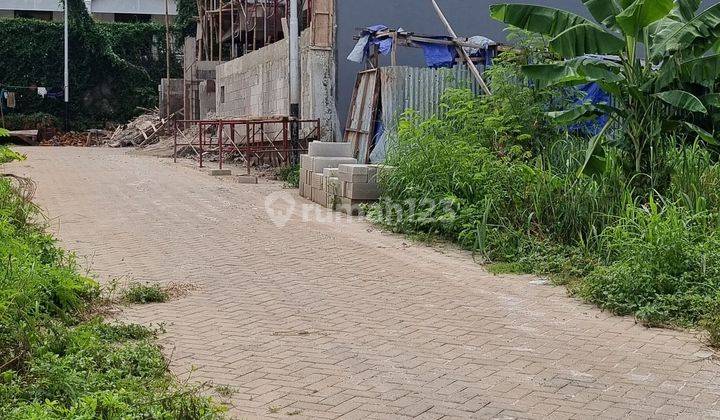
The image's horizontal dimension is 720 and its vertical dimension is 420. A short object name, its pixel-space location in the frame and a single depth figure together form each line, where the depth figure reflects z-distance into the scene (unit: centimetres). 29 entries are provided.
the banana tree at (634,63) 1027
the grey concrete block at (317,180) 1488
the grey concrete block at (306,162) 1568
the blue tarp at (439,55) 1723
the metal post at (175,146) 2438
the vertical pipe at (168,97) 3334
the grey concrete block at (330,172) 1443
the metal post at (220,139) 2050
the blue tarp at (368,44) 1694
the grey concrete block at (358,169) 1317
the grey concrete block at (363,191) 1326
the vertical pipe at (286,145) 1977
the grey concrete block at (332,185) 1391
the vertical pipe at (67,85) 4172
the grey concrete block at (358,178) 1321
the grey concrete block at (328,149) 1603
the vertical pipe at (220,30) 3132
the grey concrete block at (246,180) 1870
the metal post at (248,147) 1994
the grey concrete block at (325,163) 1530
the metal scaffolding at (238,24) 2650
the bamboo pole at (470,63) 1551
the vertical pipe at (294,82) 1961
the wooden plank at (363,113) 1712
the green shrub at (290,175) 1798
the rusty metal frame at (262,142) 1988
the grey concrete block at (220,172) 2036
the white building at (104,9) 4969
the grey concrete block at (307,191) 1567
